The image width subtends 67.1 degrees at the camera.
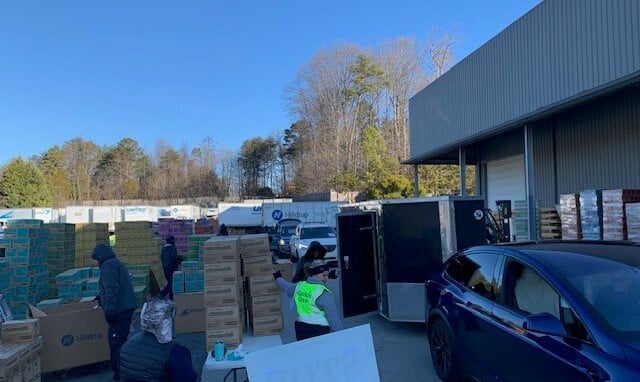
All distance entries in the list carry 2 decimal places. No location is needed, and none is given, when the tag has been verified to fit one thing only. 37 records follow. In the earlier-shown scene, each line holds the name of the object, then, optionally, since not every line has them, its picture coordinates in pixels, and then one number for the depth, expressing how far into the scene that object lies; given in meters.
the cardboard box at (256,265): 5.83
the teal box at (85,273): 9.58
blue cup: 4.39
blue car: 3.21
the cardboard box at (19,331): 5.41
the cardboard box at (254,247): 5.84
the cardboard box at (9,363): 4.71
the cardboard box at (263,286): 5.67
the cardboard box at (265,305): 5.53
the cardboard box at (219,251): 5.46
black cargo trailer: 7.98
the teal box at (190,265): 10.05
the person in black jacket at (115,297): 6.26
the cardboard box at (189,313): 9.28
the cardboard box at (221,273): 5.39
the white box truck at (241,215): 37.97
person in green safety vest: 4.40
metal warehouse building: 10.85
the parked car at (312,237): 20.39
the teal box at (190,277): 9.65
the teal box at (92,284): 9.16
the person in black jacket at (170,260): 11.91
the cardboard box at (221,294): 5.27
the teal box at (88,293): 8.94
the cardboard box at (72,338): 6.61
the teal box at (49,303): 7.73
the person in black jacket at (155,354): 3.09
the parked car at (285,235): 25.20
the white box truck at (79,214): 43.09
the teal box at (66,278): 8.87
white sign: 2.72
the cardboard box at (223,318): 5.14
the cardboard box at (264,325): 5.51
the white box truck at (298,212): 35.16
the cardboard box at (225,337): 5.11
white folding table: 4.22
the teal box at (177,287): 9.47
